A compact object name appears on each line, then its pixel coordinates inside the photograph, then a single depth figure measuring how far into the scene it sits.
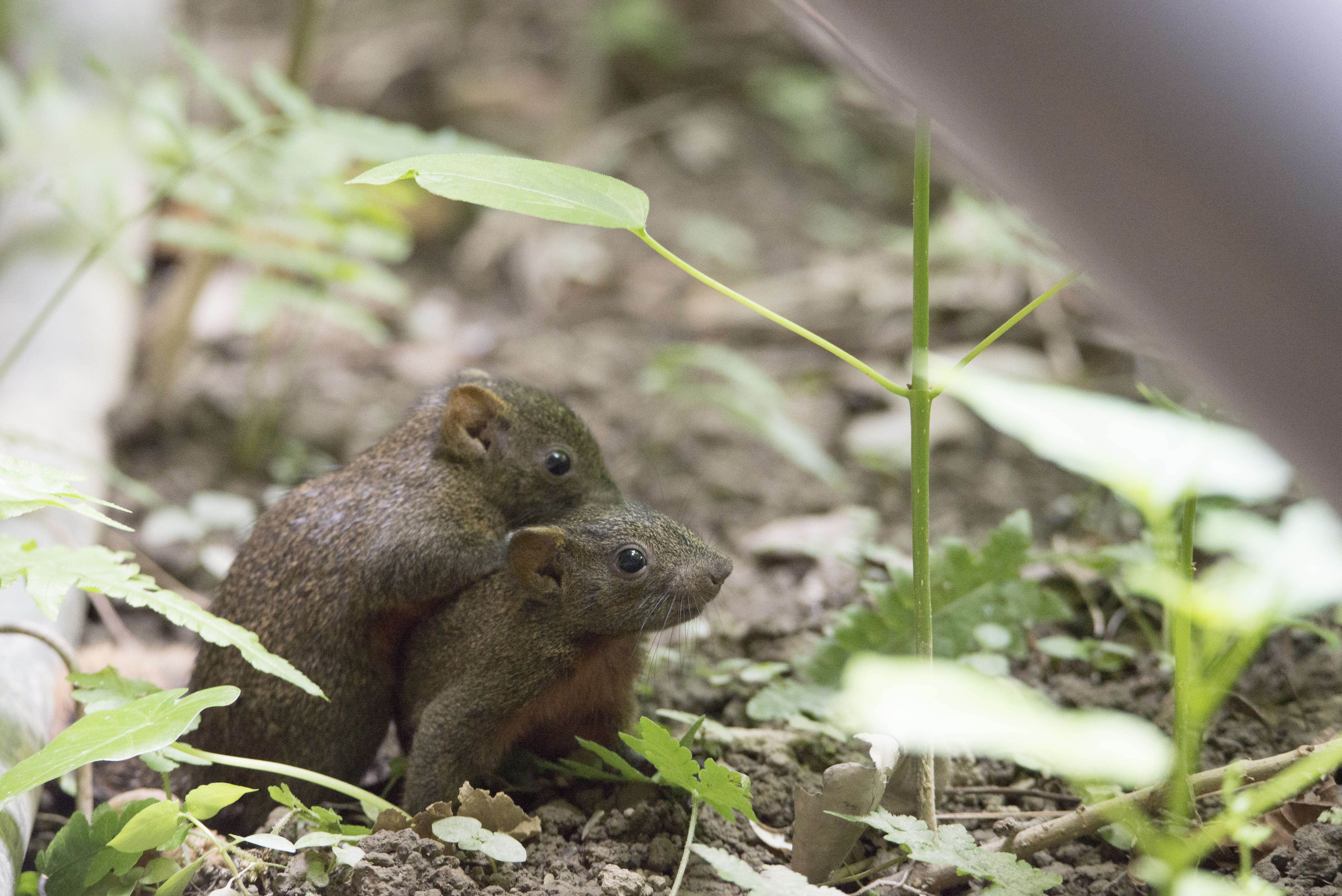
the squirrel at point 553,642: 6.65
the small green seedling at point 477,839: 5.51
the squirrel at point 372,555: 7.05
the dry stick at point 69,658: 6.72
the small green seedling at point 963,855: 5.02
